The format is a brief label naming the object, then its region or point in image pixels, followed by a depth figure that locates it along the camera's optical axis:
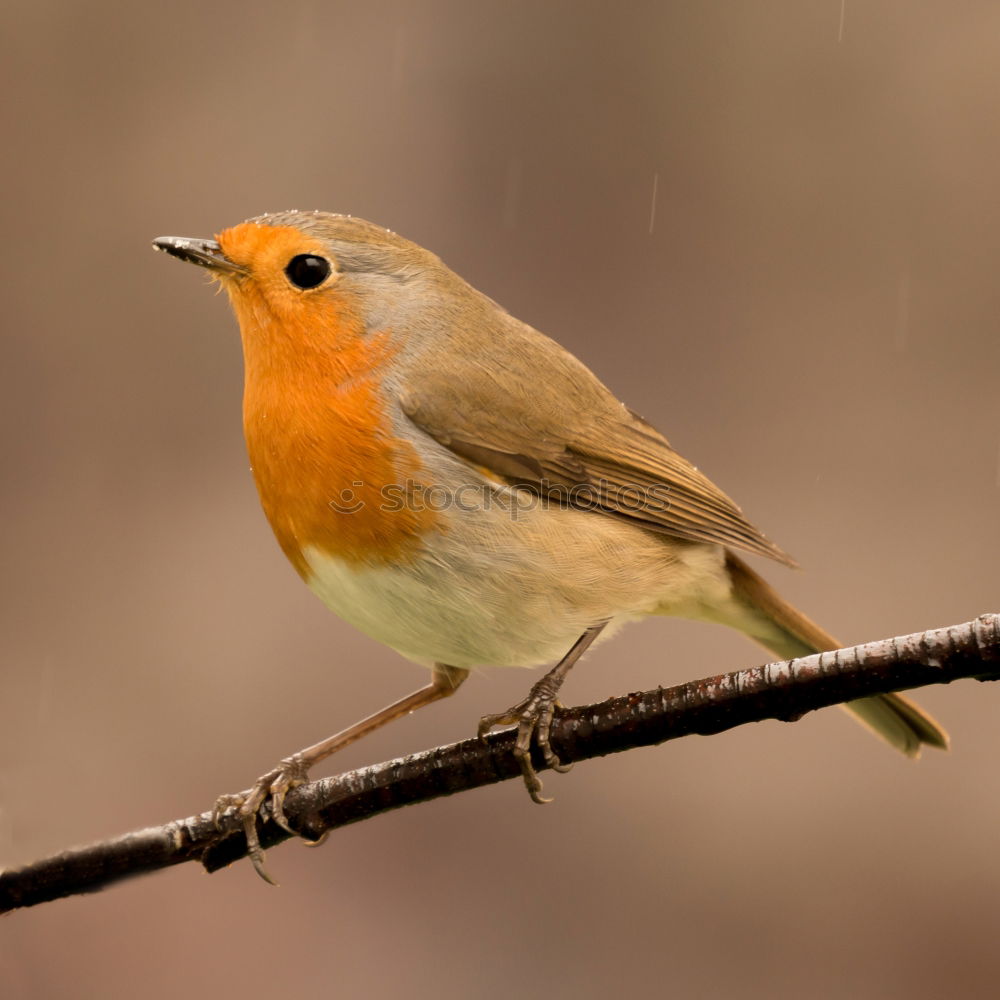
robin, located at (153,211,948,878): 3.05
